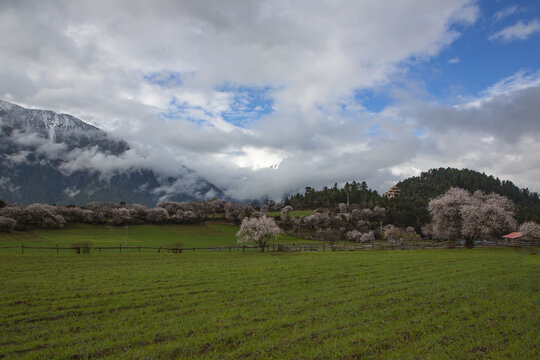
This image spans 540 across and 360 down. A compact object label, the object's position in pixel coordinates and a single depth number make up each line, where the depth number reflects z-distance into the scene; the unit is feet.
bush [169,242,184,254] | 180.55
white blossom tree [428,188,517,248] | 183.62
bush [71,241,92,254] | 159.33
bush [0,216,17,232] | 272.51
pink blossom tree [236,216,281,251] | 207.82
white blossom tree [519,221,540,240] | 295.89
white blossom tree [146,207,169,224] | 399.44
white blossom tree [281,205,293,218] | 499.96
